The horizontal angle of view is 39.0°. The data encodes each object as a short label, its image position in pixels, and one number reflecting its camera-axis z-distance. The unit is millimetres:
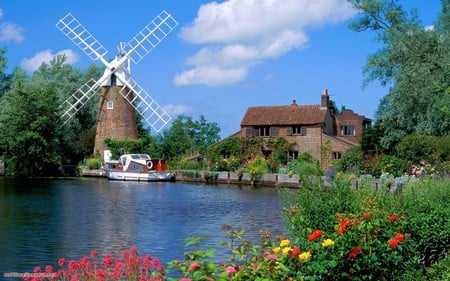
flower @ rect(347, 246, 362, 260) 8062
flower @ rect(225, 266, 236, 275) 6391
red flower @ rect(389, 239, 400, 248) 8234
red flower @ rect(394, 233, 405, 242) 8430
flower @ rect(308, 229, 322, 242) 7718
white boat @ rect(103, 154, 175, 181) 52438
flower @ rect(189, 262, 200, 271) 6491
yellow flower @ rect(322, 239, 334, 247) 7676
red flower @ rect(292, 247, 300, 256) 7445
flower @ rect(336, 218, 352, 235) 8271
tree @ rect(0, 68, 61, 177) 56031
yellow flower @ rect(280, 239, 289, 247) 7458
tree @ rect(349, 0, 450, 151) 34469
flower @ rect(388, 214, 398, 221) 9430
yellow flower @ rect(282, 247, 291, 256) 7391
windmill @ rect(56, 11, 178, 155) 58312
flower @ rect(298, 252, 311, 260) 7266
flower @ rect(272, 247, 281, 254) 7306
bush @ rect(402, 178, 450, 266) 11375
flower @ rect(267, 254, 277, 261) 7016
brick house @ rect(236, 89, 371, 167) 53281
